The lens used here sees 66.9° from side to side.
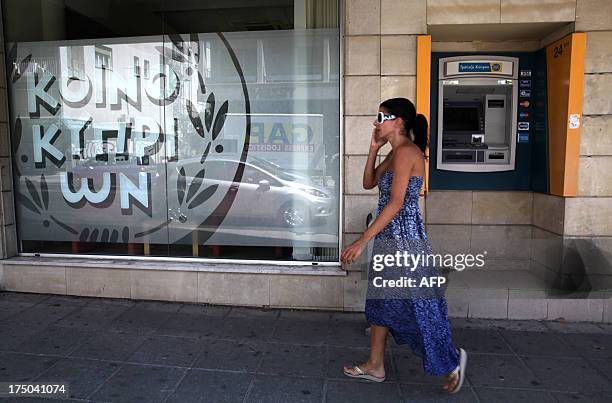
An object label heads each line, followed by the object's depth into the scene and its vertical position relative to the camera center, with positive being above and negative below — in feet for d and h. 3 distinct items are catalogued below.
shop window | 15.92 +0.93
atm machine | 15.89 +1.39
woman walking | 9.52 -2.37
